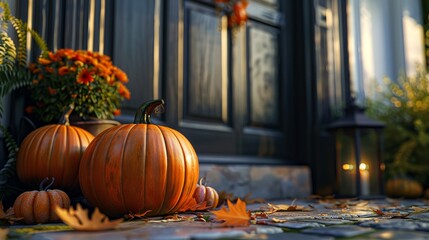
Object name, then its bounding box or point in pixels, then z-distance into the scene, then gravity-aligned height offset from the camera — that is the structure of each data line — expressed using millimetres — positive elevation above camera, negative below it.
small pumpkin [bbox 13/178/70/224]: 1366 -107
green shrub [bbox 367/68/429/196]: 2949 +246
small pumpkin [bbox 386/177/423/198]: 2836 -126
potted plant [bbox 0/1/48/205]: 1703 +383
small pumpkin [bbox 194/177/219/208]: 1727 -100
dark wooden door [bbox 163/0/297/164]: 2492 +505
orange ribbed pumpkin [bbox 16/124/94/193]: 1614 +50
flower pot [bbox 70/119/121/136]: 1809 +178
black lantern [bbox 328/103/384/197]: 2580 +80
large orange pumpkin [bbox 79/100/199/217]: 1427 -3
